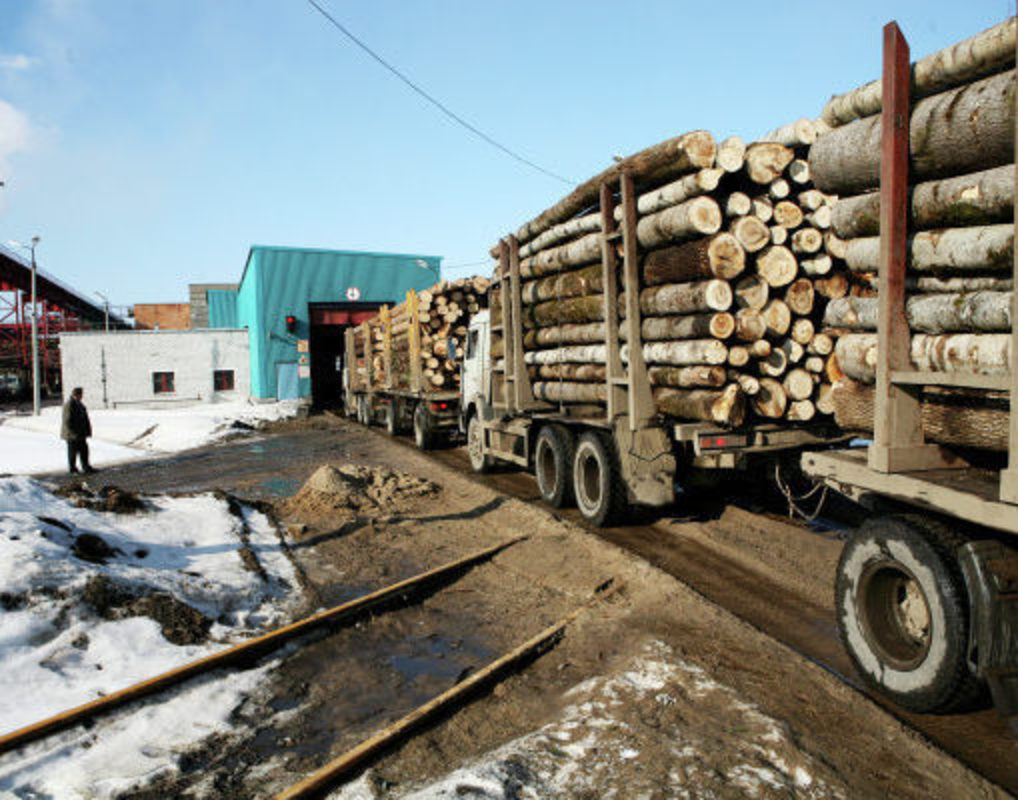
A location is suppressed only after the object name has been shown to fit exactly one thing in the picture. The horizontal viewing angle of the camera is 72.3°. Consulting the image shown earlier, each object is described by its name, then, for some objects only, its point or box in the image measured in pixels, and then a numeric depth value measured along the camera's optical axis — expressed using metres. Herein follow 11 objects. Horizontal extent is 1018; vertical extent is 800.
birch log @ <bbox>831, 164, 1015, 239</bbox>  3.46
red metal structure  49.34
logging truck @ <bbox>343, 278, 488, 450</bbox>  15.87
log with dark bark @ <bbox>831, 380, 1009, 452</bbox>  3.54
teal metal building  34.12
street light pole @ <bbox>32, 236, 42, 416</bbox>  28.09
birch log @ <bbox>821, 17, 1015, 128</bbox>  3.49
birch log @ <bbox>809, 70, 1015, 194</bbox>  3.43
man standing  14.12
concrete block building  33.62
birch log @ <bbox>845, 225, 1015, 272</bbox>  3.45
